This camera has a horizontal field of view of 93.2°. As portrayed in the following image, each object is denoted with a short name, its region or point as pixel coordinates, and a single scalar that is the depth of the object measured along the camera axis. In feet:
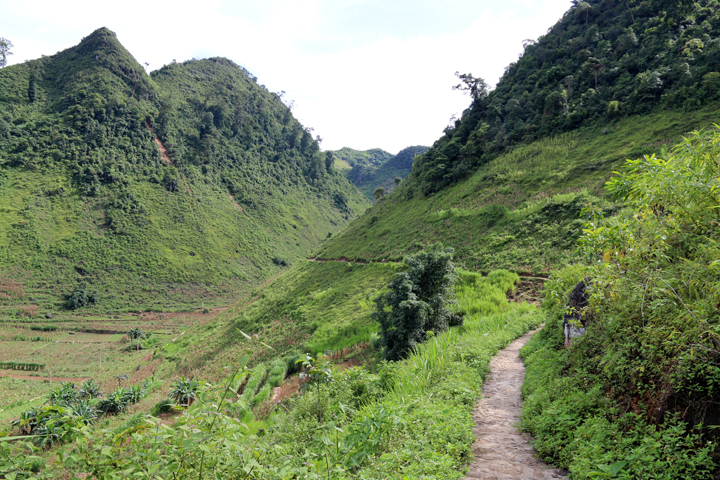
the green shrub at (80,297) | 158.71
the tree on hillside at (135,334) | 127.42
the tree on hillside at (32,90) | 250.94
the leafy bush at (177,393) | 50.95
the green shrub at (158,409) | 45.37
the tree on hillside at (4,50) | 268.43
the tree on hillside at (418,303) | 37.29
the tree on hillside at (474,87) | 164.04
